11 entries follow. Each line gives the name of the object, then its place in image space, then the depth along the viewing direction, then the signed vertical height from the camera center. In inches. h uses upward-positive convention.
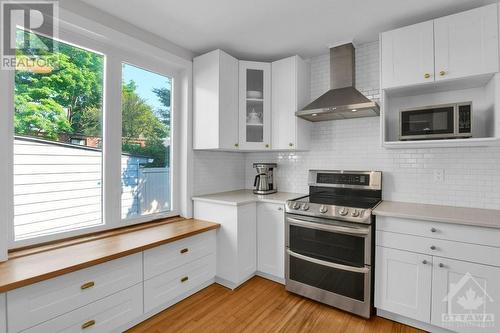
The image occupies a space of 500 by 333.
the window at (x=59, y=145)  70.8 +6.3
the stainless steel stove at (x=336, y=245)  81.2 -27.1
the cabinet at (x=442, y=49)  72.6 +37.2
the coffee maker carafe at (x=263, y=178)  120.5 -5.4
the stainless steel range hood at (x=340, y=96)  94.6 +27.9
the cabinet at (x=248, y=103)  106.2 +28.5
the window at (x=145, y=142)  94.8 +9.9
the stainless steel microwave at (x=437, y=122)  75.7 +14.6
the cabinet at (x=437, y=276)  66.9 -31.3
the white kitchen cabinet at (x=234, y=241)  99.2 -30.1
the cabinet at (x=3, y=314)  51.9 -30.7
